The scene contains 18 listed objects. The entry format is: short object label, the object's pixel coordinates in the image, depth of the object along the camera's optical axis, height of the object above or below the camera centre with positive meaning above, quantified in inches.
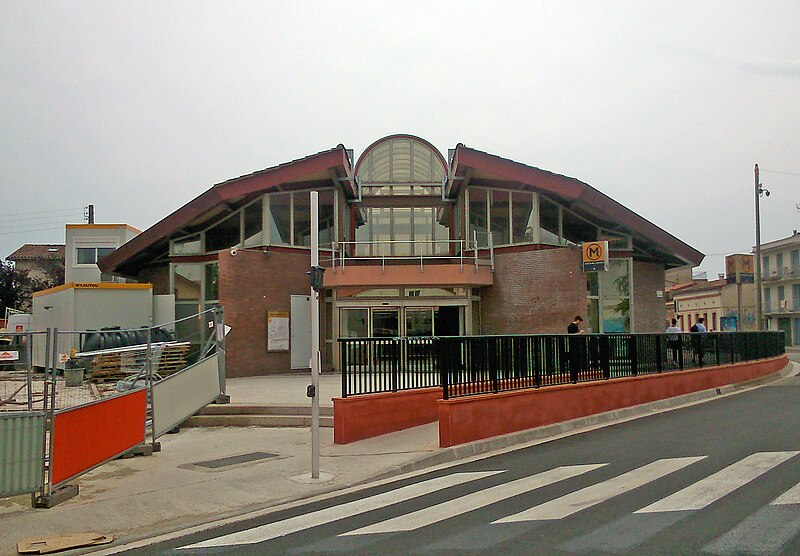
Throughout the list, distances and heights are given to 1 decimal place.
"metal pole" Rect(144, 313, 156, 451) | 435.2 -25.7
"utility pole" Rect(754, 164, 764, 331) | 1411.2 +110.6
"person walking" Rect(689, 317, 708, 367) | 686.8 -19.1
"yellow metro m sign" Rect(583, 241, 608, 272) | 856.9 +83.7
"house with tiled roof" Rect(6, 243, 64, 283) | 2564.0 +280.6
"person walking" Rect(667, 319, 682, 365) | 634.8 -16.2
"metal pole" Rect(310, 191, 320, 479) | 354.0 -20.8
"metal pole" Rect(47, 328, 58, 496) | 309.9 -41.5
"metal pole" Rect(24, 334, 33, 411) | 322.7 -10.4
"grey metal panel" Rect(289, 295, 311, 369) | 905.5 -2.6
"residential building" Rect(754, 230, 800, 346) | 2472.9 +134.9
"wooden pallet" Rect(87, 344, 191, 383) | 392.5 -20.1
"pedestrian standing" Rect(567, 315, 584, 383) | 513.3 -22.3
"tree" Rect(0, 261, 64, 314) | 1999.3 +134.0
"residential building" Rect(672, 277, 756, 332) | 2454.5 +73.9
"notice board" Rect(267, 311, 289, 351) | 888.3 -1.6
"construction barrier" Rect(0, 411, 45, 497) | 296.4 -50.2
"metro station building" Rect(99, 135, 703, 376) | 882.1 +105.9
